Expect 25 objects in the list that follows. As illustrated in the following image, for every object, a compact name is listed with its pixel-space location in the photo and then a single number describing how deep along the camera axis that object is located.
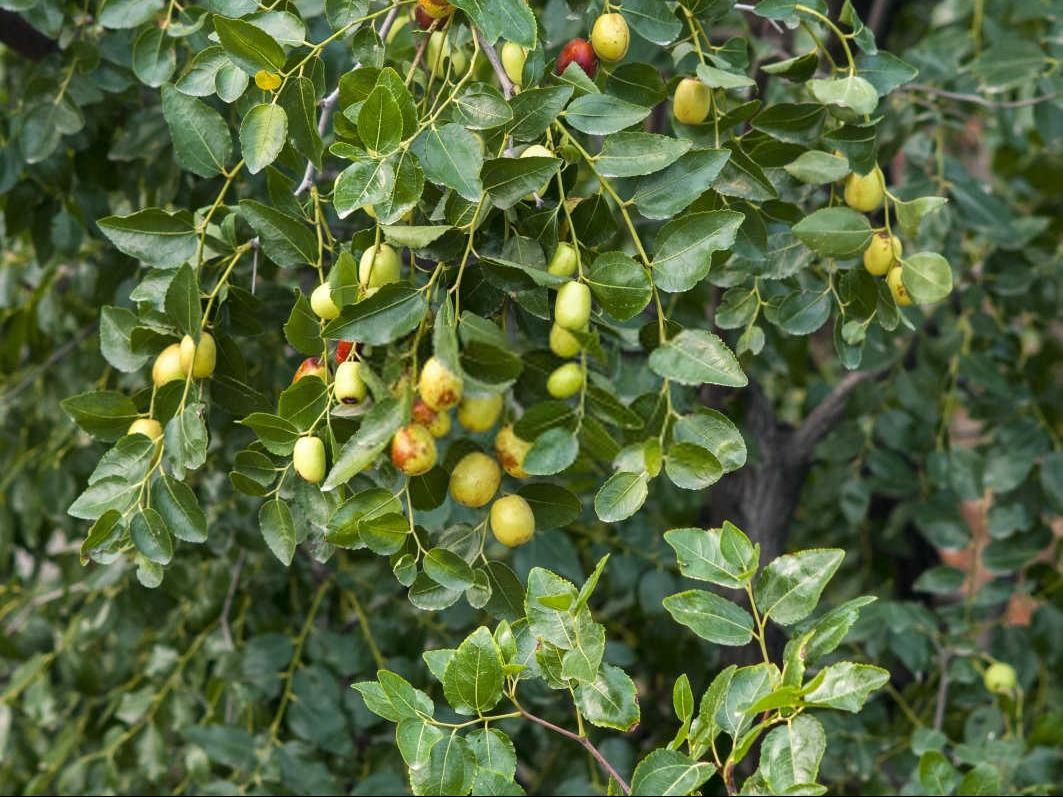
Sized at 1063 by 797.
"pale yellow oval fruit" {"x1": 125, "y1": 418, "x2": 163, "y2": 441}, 2.92
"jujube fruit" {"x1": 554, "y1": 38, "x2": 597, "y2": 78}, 2.94
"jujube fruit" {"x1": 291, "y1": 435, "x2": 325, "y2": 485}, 2.85
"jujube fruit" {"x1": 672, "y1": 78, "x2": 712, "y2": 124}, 2.95
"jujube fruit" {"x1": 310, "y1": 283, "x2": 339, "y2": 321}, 2.86
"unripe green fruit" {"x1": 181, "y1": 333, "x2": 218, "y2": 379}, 2.91
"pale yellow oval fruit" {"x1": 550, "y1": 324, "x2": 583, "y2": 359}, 2.83
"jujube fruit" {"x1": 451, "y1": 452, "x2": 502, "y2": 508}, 2.86
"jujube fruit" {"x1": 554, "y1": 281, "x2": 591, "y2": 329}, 2.82
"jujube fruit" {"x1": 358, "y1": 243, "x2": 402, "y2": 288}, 2.86
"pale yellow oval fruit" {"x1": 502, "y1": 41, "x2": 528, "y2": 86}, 2.93
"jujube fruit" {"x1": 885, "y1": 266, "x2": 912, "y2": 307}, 2.97
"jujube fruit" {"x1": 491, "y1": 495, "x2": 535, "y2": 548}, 2.87
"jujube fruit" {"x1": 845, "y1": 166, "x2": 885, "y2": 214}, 3.00
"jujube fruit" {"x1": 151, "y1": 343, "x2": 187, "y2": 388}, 2.92
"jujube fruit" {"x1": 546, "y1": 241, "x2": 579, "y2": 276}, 2.85
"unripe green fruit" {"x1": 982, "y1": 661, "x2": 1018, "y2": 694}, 3.41
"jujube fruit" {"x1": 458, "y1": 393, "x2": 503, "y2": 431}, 2.82
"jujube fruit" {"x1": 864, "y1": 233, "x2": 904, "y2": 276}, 2.97
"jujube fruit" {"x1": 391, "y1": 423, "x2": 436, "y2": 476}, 2.80
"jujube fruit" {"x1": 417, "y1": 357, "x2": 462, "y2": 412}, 2.78
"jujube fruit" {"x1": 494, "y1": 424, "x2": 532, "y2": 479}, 2.86
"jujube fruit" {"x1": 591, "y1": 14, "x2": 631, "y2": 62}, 2.92
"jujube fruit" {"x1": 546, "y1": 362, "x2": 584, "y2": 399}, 2.83
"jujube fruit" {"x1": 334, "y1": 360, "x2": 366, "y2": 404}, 2.82
